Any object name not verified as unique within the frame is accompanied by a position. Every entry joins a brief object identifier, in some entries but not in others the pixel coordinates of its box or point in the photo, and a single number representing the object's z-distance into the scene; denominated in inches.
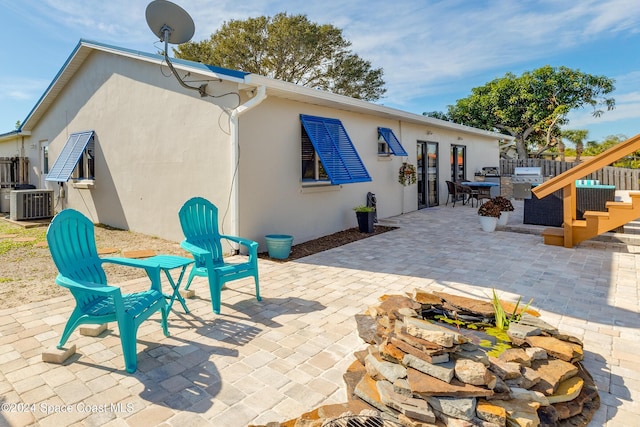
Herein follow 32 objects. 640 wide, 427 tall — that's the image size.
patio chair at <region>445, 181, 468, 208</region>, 516.5
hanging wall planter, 452.0
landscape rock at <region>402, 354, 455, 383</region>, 87.0
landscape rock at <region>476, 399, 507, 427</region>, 79.7
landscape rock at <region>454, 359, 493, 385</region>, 85.5
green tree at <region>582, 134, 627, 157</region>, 1356.7
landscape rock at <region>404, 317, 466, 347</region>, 92.3
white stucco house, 268.1
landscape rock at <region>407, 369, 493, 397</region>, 83.6
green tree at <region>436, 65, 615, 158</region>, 930.1
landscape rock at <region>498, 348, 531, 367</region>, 99.0
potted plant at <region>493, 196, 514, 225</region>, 358.0
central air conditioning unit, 416.8
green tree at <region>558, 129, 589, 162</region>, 1279.5
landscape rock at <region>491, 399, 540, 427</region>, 80.2
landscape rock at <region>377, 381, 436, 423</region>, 82.0
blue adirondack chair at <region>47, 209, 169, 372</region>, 109.3
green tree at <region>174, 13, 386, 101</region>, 767.7
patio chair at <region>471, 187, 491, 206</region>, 515.1
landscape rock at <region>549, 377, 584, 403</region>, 90.8
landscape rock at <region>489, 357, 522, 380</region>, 92.0
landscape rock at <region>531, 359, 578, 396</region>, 92.4
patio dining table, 514.3
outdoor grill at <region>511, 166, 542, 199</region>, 593.9
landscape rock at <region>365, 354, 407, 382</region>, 93.0
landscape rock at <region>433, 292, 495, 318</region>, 130.6
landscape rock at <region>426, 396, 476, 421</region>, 80.5
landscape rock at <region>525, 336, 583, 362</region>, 104.1
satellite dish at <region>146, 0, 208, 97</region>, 225.9
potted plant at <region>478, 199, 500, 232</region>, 346.3
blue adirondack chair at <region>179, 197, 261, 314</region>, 156.0
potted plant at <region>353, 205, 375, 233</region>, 350.6
